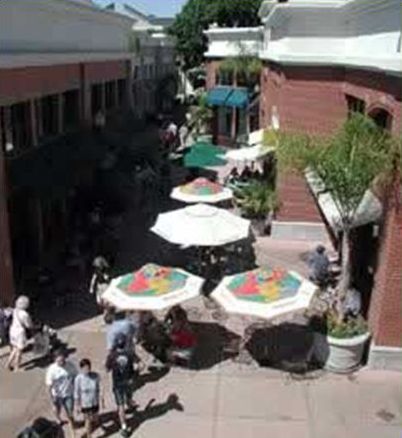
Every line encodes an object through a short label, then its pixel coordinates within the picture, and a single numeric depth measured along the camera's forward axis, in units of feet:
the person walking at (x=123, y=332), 48.67
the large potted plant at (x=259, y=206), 81.85
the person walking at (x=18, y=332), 52.03
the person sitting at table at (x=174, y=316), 53.16
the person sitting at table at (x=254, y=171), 97.45
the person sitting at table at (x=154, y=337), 53.21
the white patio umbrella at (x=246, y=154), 89.54
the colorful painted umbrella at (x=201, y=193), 74.79
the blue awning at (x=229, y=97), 134.10
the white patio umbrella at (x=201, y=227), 61.36
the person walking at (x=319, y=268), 65.05
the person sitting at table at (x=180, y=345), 52.38
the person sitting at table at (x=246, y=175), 97.30
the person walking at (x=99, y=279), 62.34
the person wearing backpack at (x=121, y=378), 44.98
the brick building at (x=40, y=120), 61.31
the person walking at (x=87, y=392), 42.65
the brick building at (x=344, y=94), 51.01
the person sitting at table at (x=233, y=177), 97.60
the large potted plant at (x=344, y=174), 49.83
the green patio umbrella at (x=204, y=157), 92.07
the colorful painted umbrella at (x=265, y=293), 49.47
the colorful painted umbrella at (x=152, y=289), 50.34
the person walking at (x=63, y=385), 43.34
